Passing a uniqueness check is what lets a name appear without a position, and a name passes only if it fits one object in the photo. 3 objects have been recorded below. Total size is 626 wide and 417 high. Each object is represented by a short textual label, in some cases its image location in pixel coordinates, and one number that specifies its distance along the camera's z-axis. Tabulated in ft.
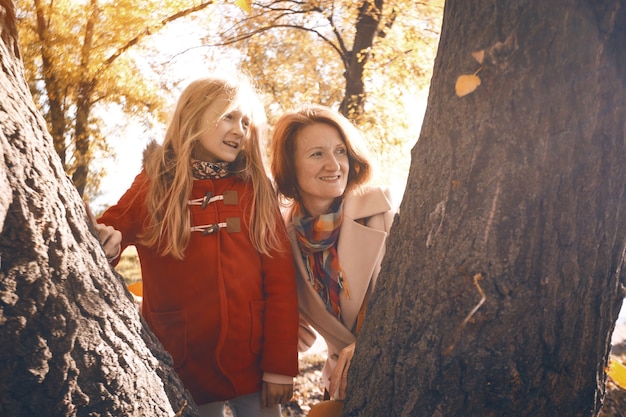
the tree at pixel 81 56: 19.63
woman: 8.05
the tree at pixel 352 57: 21.62
